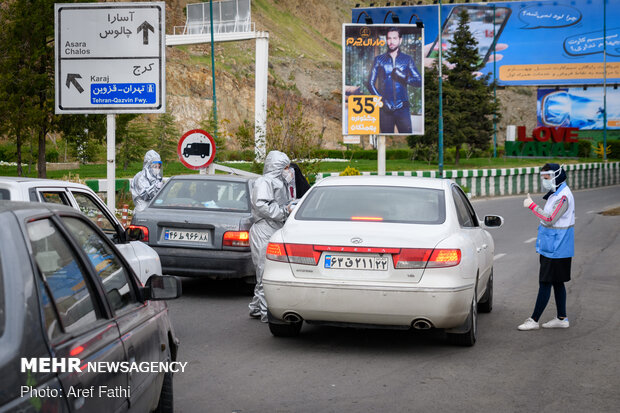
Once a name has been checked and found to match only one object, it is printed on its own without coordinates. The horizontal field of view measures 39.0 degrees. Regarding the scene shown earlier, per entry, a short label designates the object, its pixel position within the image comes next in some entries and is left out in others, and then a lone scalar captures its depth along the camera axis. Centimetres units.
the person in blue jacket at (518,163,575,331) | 809
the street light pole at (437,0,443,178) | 3961
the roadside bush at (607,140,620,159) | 7550
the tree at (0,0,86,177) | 2425
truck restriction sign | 1712
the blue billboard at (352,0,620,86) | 7862
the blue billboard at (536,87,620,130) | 8031
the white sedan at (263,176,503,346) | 671
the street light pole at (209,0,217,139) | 3191
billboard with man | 3303
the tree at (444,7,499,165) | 5975
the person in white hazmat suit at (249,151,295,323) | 848
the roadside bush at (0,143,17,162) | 4878
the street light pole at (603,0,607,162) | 7406
